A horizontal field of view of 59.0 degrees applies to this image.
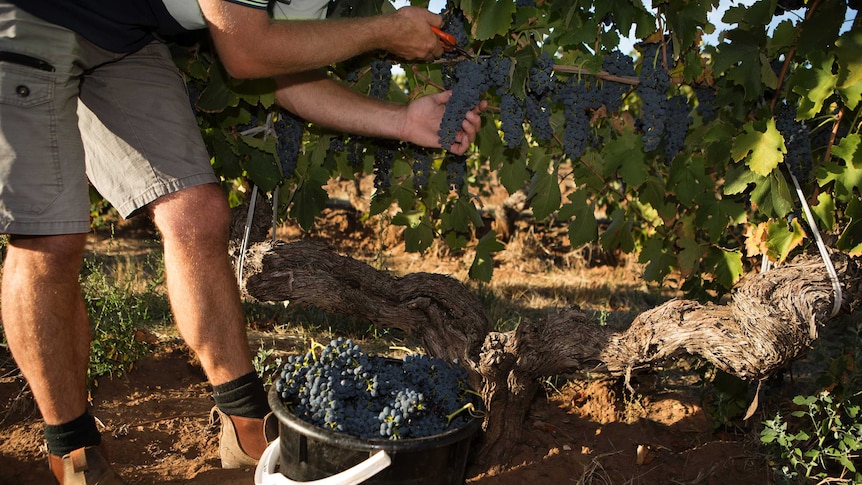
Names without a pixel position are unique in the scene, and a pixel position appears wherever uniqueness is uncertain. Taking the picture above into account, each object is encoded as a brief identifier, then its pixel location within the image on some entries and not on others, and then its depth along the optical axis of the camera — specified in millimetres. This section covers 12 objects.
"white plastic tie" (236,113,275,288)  3044
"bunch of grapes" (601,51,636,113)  2721
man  2078
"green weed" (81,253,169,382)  3129
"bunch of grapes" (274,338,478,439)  1926
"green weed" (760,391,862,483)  2324
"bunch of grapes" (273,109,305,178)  3133
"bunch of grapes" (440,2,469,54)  2691
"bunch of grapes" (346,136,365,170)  3277
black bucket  1846
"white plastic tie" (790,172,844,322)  2297
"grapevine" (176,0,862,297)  2424
